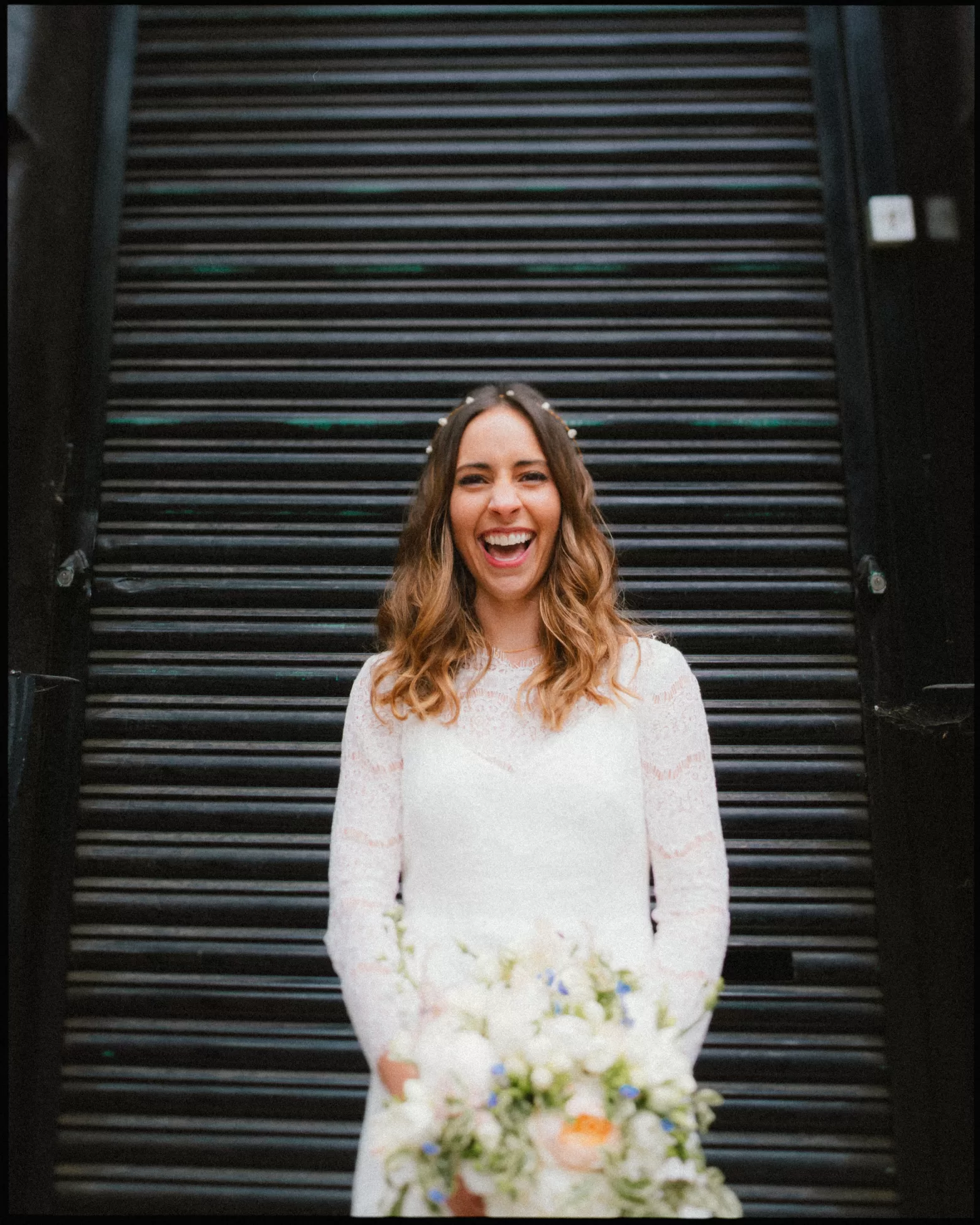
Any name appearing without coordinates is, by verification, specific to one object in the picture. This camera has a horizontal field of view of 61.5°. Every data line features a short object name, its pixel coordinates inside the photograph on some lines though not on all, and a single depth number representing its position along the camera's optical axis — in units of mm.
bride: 1751
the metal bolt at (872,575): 2785
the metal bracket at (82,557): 2852
